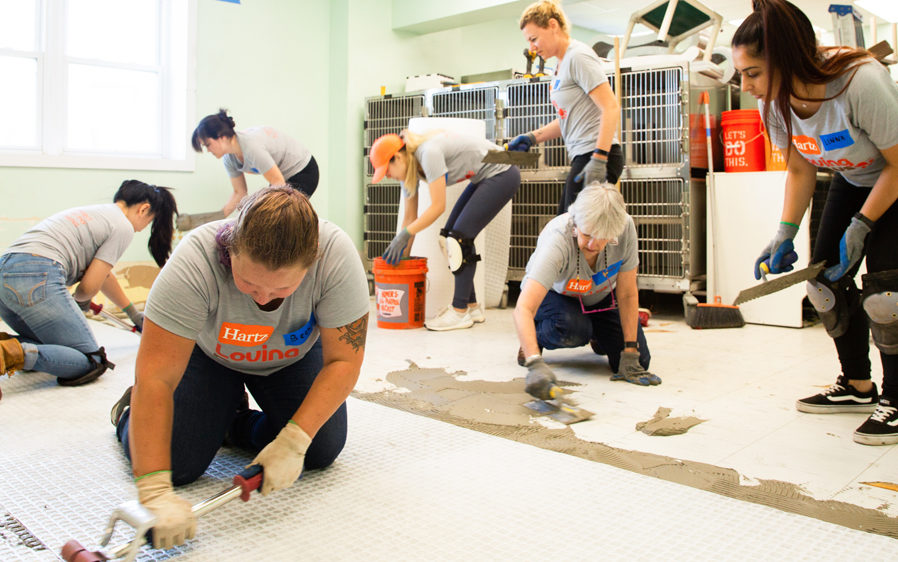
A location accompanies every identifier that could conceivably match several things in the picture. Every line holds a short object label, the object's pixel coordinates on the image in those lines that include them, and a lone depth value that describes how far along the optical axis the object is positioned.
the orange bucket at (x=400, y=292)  3.62
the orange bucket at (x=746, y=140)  3.87
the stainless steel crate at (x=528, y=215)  4.37
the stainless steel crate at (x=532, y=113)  4.27
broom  3.69
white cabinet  3.68
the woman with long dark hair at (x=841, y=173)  1.74
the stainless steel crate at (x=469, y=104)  4.50
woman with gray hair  2.20
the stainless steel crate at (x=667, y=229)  3.89
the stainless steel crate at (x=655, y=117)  3.83
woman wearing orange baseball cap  3.46
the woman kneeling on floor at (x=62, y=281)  2.38
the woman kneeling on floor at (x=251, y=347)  1.16
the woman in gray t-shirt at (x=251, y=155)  3.68
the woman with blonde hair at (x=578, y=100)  2.92
